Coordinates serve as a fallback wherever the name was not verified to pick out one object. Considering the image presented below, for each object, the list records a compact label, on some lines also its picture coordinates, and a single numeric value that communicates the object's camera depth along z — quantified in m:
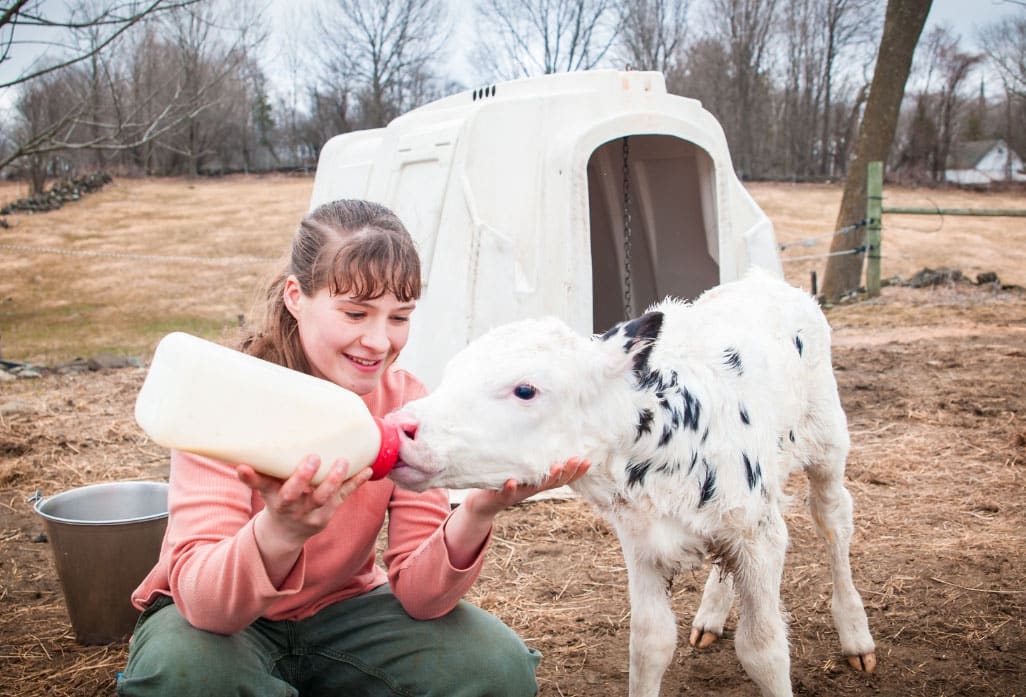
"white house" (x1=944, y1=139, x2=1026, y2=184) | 36.94
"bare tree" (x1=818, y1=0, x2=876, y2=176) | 38.12
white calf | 1.96
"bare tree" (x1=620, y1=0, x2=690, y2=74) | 39.47
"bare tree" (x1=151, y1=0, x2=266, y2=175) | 39.12
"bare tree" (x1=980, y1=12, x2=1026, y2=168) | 31.91
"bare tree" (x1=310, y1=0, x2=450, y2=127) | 42.41
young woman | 1.78
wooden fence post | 10.59
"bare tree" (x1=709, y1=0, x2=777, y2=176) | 38.56
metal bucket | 2.97
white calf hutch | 4.69
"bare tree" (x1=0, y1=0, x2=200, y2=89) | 4.18
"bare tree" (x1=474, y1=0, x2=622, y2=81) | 39.62
